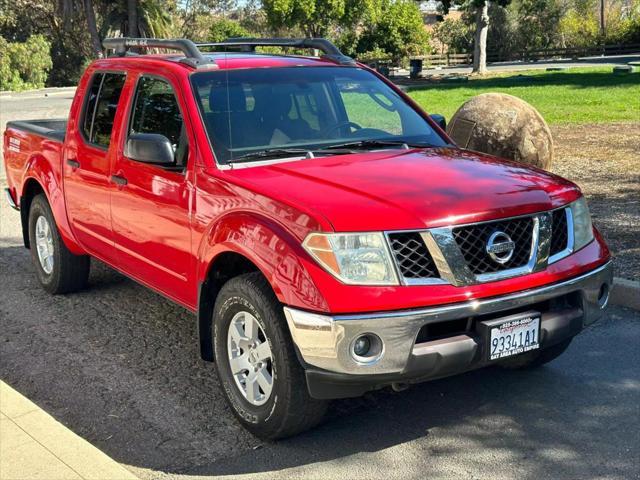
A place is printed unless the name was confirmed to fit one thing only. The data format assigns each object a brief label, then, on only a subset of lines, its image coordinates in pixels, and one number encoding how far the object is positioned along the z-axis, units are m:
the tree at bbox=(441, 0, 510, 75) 38.59
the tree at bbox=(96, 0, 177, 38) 47.16
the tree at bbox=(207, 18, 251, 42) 67.69
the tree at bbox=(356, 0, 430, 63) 63.59
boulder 11.13
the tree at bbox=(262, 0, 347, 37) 61.53
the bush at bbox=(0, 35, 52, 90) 43.94
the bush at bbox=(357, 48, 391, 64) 59.90
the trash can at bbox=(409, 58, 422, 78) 41.80
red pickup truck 3.98
